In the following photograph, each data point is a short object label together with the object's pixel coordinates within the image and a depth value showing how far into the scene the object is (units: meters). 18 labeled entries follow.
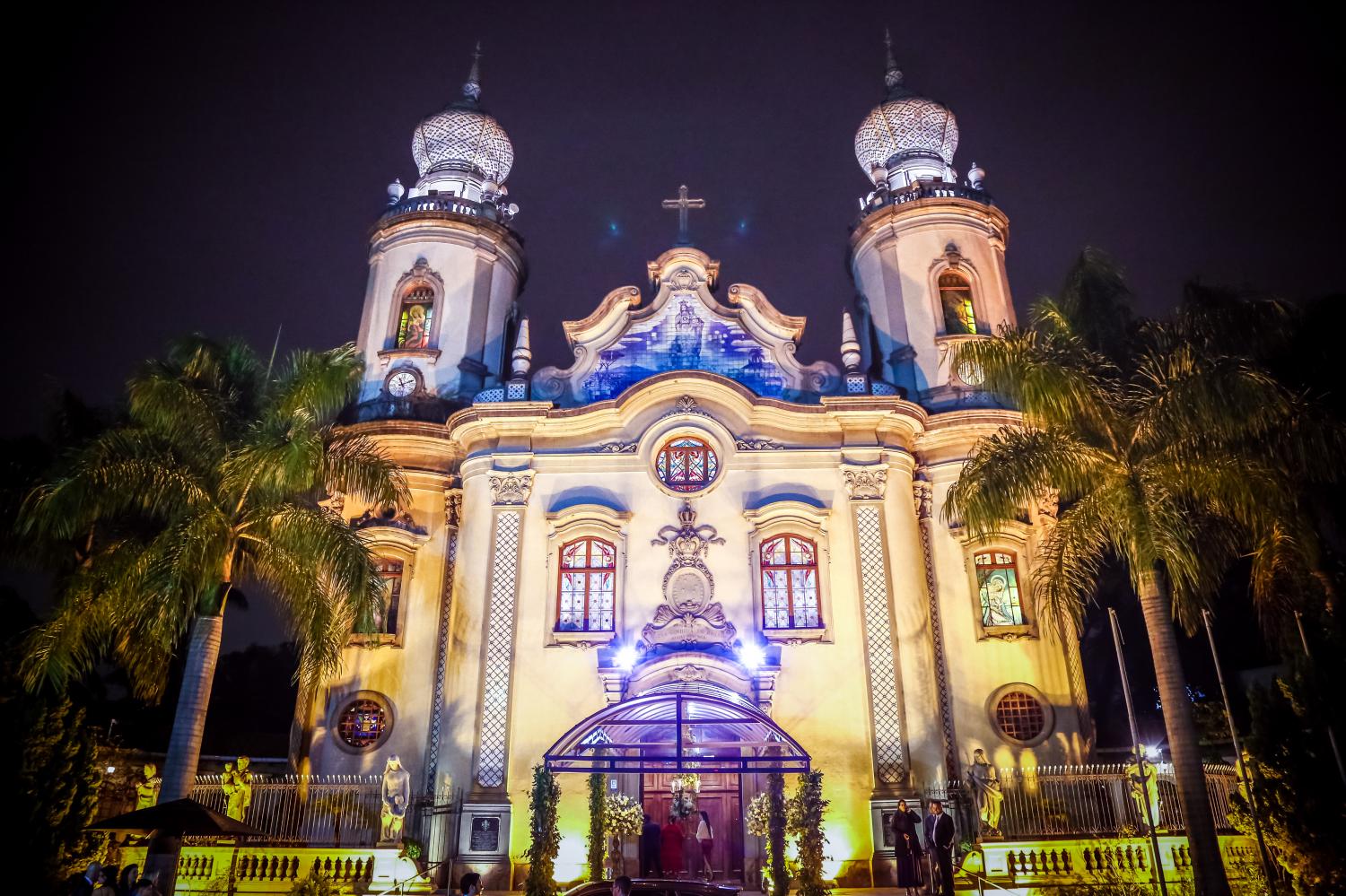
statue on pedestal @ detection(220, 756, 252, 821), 16.38
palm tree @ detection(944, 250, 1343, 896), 12.95
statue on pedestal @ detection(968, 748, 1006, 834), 16.66
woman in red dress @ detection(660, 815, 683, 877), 17.50
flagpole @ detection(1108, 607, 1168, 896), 13.10
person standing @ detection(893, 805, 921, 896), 14.51
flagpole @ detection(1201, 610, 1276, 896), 12.02
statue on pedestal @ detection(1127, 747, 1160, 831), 15.90
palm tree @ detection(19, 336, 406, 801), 14.02
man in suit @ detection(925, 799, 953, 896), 13.11
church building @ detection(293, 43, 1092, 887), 18.50
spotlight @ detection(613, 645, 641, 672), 19.14
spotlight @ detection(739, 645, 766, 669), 19.00
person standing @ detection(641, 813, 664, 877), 16.80
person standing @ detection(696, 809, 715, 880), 17.58
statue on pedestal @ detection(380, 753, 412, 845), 17.02
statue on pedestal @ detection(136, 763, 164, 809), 16.53
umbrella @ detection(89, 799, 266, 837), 12.08
